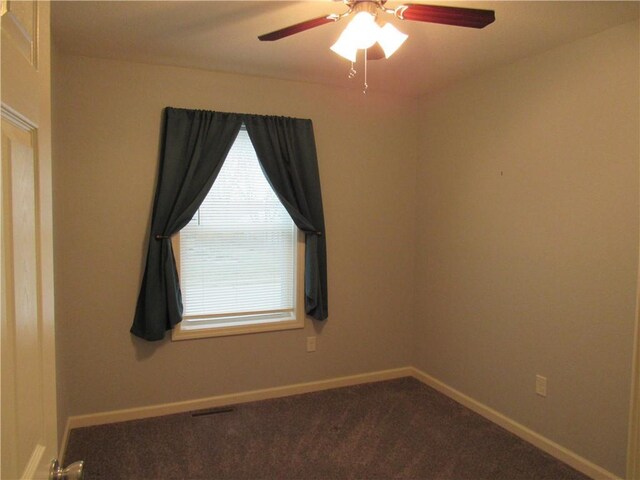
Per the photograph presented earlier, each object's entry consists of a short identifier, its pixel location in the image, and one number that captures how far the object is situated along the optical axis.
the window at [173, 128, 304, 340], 3.22
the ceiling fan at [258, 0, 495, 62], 1.59
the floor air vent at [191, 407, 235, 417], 3.16
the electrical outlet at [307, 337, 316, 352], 3.59
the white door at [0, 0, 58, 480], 0.68
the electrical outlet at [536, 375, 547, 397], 2.72
